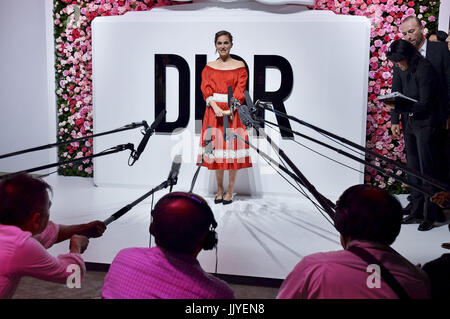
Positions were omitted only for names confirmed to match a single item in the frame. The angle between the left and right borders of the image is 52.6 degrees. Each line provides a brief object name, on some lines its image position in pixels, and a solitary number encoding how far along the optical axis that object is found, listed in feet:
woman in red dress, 15.31
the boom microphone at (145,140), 7.35
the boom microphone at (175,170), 7.51
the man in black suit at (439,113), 12.57
